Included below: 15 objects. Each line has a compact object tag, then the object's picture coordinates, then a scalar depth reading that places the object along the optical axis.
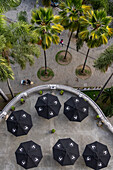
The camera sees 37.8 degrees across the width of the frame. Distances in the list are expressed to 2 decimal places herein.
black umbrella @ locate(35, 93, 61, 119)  28.17
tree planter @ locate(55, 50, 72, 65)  43.91
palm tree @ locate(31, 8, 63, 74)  28.31
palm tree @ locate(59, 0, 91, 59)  30.44
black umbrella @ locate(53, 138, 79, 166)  24.77
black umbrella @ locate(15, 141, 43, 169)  24.38
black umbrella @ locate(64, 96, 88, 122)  28.11
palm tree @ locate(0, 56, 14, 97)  24.25
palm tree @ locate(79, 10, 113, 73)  28.62
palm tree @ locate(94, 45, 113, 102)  27.36
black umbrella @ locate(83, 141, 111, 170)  24.86
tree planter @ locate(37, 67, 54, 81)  41.44
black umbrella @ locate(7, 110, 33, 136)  26.56
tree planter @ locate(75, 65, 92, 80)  42.31
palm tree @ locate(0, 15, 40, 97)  24.09
